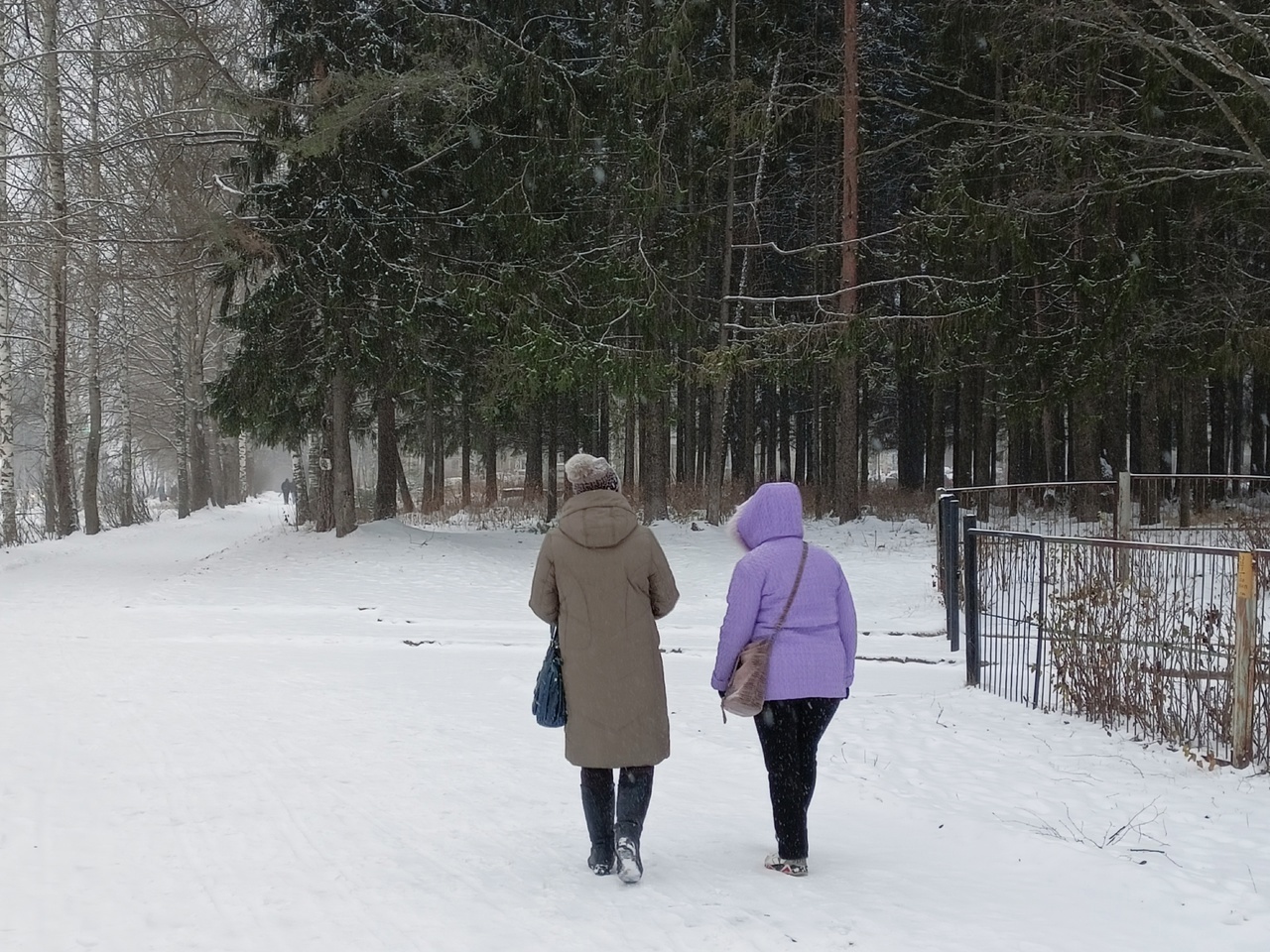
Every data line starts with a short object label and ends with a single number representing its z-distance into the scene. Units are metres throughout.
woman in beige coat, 4.77
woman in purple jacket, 4.67
